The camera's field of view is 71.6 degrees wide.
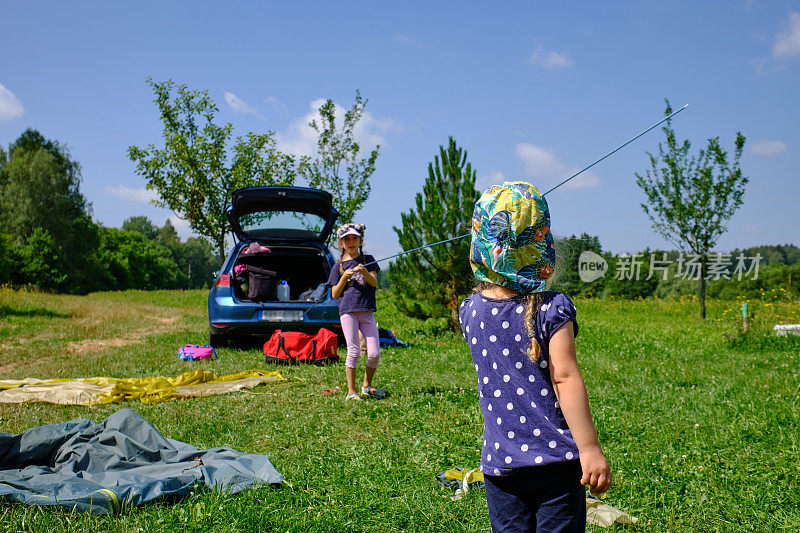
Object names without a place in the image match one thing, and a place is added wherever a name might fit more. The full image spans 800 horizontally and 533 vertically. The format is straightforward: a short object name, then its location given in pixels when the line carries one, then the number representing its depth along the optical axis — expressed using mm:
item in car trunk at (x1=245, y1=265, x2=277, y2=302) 8438
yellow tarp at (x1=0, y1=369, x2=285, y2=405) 5246
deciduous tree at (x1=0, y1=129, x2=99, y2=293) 38000
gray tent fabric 2756
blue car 7711
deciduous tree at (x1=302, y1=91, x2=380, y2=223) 15375
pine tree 9648
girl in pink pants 5105
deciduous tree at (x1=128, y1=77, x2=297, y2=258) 15805
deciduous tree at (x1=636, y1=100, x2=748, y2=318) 13734
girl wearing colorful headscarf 1649
